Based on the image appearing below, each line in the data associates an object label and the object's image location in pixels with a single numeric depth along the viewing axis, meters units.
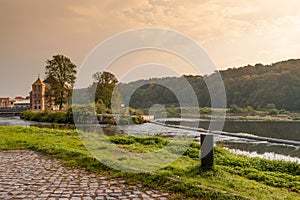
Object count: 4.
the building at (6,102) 76.42
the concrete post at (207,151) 4.70
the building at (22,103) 71.10
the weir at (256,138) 11.70
